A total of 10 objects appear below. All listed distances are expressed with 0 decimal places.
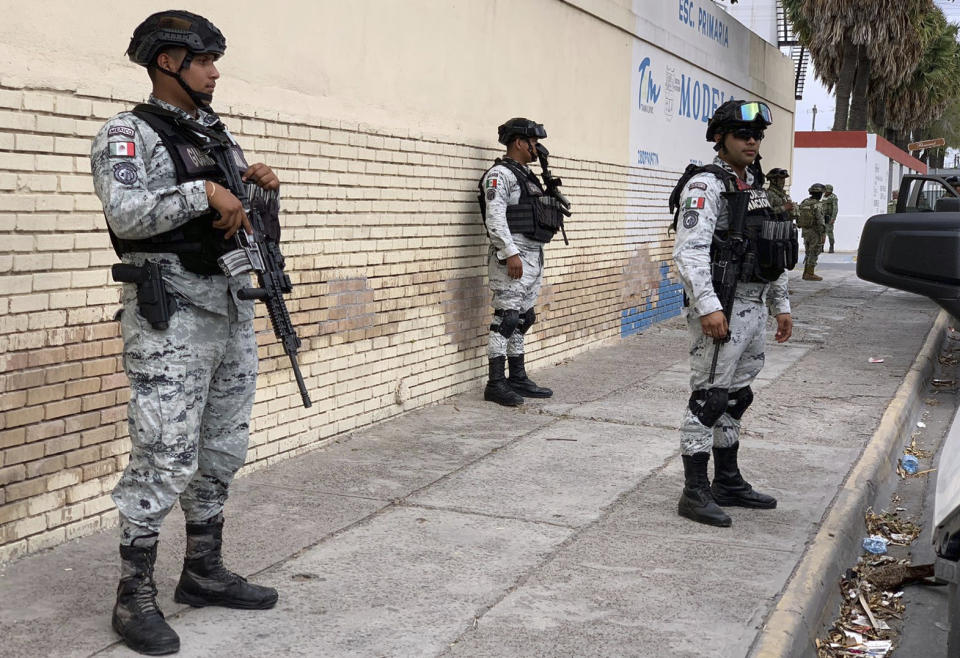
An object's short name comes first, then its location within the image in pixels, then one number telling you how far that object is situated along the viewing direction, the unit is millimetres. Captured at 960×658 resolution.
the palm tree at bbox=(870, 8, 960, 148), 41375
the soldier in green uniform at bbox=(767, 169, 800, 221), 14582
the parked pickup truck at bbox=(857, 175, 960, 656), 3025
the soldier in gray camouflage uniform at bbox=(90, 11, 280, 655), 3404
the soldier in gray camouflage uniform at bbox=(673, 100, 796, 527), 5039
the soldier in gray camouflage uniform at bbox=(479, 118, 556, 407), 7754
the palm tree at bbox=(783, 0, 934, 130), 30719
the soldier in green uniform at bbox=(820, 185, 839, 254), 21938
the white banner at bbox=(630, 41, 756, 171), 12000
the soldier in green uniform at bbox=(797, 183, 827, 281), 19906
